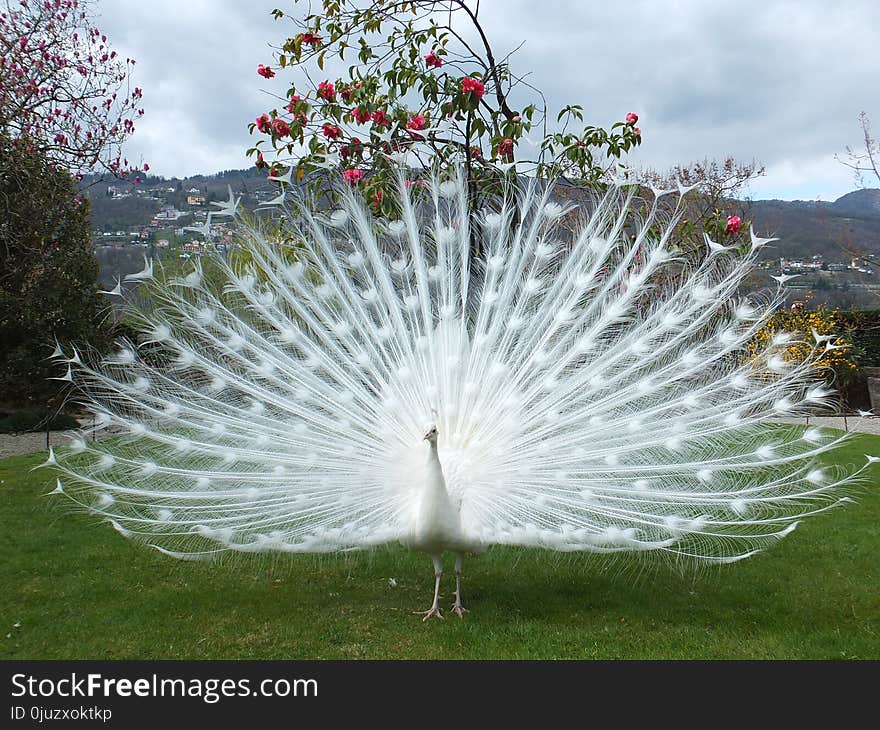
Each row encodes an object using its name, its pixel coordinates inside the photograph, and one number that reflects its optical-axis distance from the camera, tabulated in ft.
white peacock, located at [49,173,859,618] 14.40
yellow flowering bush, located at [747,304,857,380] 43.59
